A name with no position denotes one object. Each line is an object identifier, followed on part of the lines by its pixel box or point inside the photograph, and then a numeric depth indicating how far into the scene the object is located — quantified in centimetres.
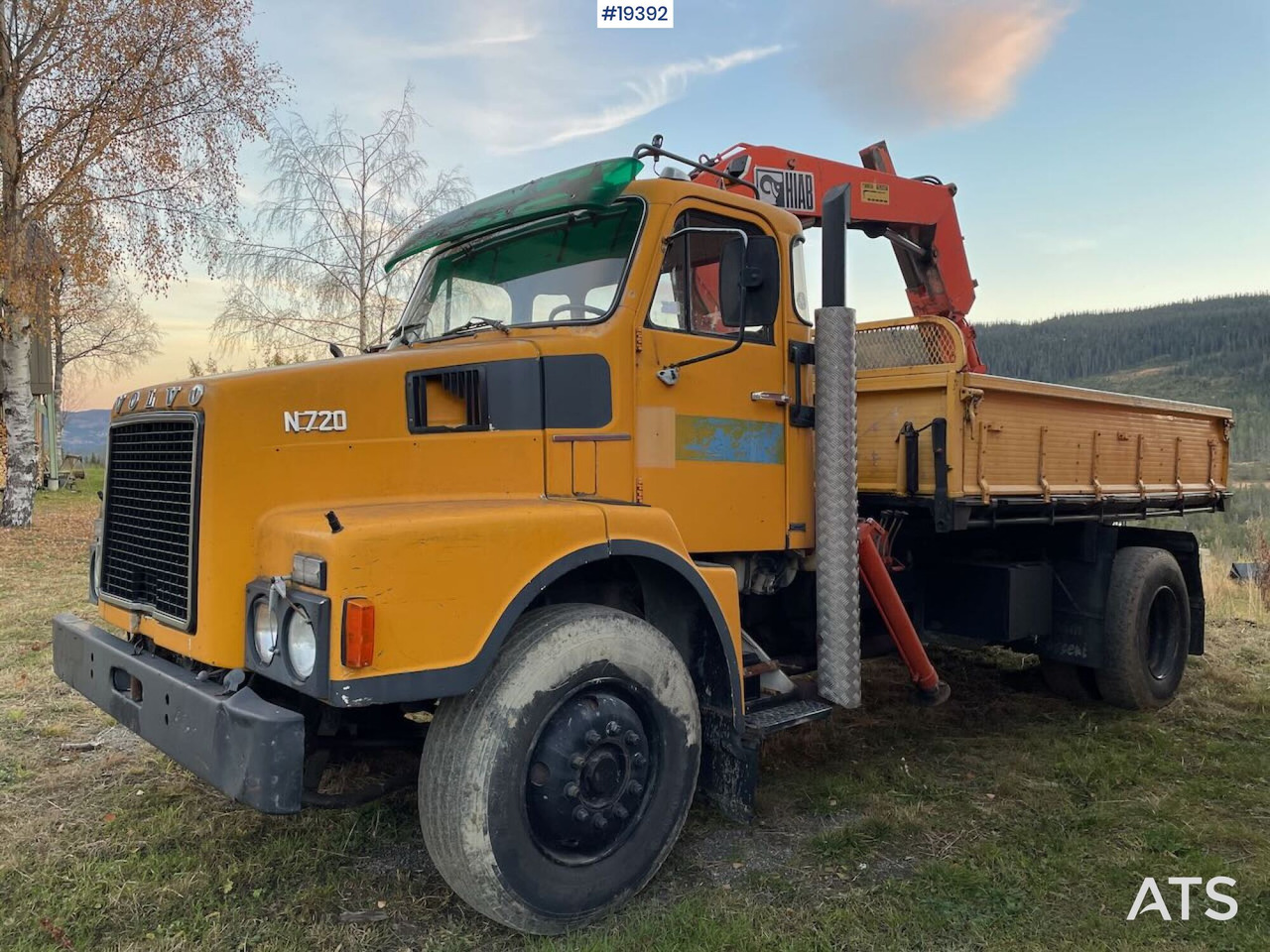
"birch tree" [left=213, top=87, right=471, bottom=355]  1509
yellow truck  299
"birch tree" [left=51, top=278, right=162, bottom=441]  3067
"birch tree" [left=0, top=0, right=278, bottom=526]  1439
